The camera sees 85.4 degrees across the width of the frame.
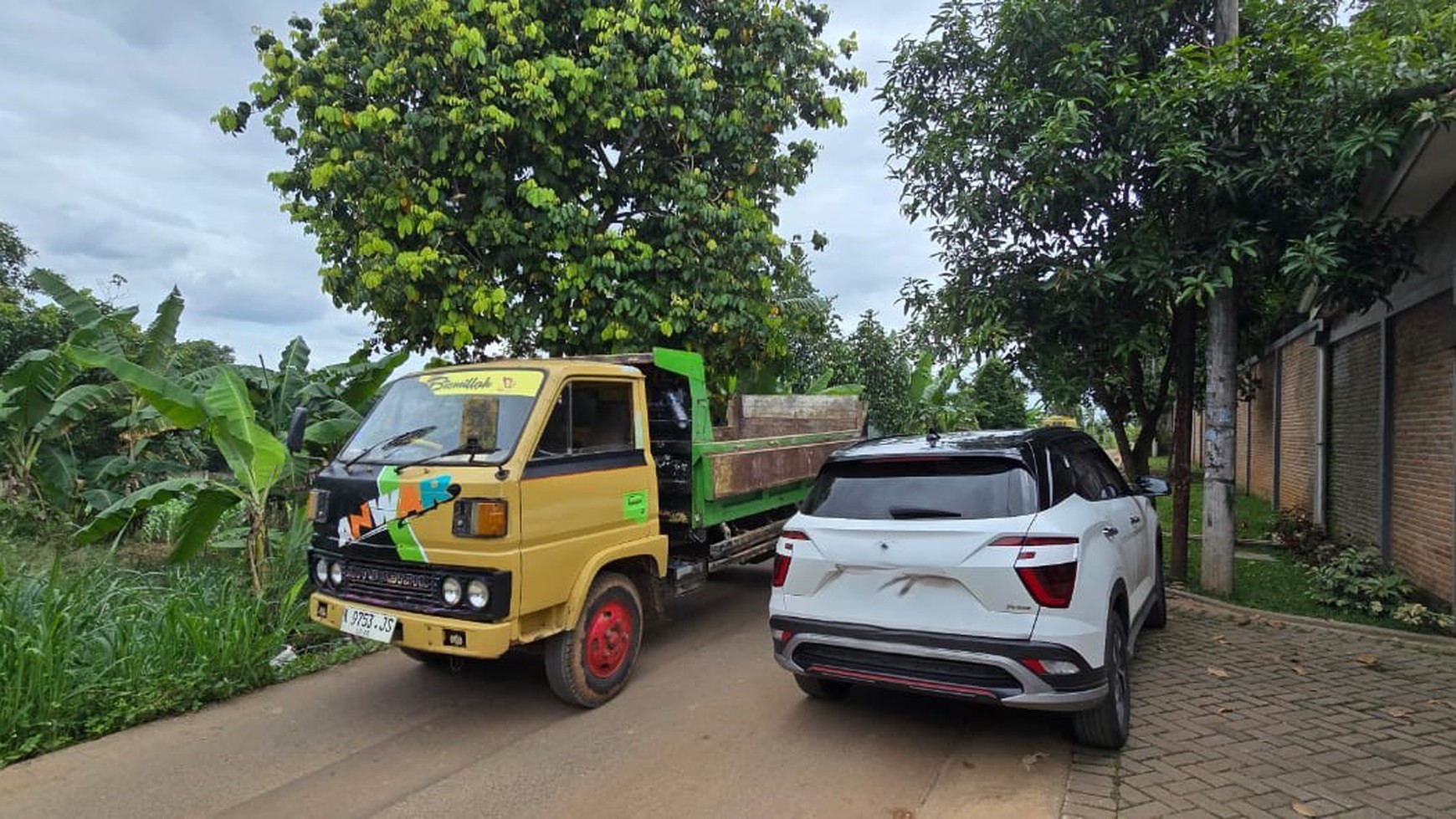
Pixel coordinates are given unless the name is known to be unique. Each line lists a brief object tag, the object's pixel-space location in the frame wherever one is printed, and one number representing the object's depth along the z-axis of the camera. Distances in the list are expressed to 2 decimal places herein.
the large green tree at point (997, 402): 18.25
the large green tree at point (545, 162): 8.23
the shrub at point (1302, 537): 9.02
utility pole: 7.40
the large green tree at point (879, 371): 16.42
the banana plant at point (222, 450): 5.96
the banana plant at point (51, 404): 8.53
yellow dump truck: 4.43
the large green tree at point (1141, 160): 6.14
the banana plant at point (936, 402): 16.17
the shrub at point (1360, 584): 6.98
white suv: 3.71
